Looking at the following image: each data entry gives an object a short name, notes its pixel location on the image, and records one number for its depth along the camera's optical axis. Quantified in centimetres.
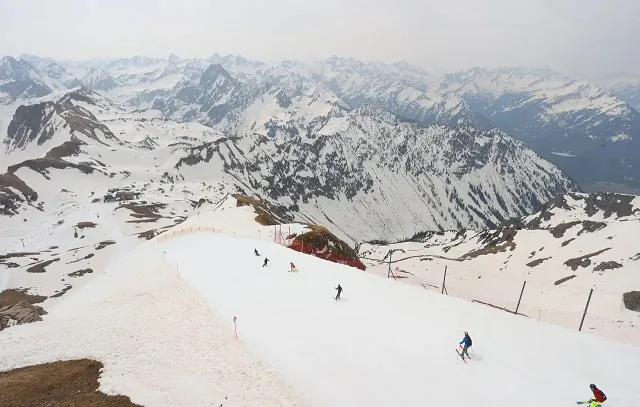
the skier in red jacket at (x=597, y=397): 2006
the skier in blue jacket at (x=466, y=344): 2538
